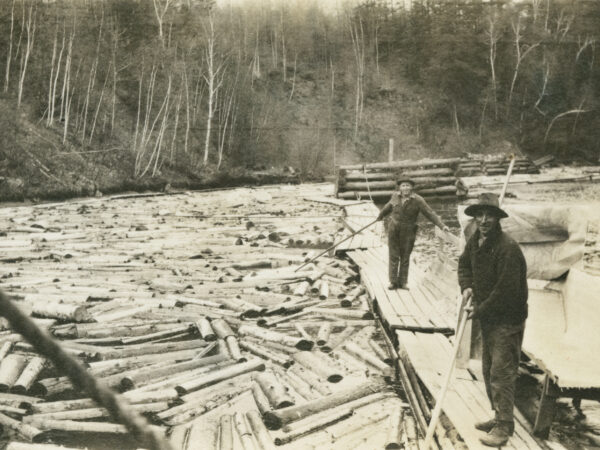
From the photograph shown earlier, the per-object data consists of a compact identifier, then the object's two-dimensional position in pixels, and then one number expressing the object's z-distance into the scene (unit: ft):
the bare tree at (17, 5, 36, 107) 101.06
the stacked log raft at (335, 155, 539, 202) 84.12
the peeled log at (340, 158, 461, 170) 85.61
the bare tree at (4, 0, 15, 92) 106.20
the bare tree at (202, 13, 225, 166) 120.47
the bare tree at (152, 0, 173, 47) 134.46
